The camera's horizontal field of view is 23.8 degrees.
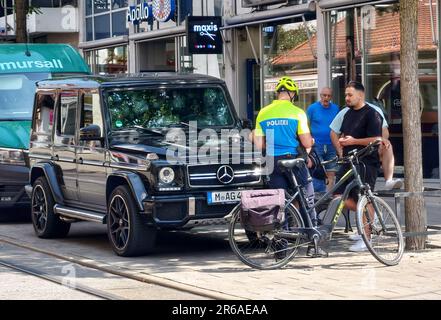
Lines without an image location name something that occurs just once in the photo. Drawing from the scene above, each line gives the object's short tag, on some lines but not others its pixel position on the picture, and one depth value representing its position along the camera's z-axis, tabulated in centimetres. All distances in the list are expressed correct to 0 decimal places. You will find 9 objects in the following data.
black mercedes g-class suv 1111
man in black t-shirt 1123
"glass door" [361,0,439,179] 1717
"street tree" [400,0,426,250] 1118
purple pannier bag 1007
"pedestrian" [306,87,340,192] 1455
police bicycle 1018
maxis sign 2288
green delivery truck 1556
